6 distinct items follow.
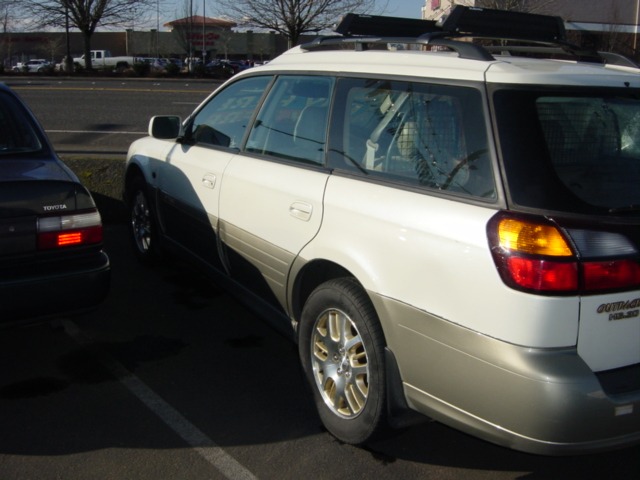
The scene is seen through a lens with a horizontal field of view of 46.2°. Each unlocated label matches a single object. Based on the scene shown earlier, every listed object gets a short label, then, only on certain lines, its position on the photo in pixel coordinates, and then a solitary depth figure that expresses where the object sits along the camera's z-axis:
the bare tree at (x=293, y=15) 35.84
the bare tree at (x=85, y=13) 45.03
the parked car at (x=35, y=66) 42.20
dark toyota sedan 3.81
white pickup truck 56.57
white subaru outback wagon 2.62
